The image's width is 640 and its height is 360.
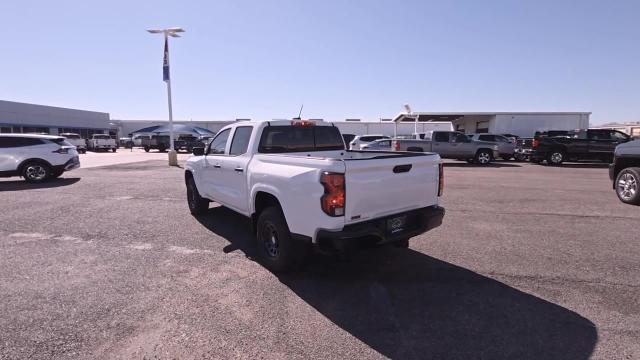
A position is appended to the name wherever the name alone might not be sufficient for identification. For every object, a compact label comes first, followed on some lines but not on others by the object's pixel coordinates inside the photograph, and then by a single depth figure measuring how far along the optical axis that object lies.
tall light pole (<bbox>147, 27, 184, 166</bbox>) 18.20
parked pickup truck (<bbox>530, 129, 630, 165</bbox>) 17.80
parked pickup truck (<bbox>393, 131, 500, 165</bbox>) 18.91
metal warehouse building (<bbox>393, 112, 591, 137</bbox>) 34.43
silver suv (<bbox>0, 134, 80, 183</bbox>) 11.81
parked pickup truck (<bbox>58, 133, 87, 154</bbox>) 34.56
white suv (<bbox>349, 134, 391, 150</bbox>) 23.11
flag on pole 18.36
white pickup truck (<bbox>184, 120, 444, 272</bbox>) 3.42
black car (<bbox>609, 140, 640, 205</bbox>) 7.90
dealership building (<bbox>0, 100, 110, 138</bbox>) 43.72
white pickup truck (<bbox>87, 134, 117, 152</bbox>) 36.03
